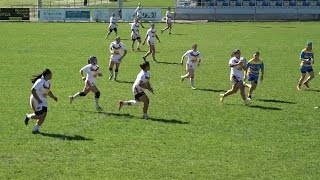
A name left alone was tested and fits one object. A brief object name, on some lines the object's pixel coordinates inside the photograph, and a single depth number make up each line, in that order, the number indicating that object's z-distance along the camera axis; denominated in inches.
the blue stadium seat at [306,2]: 2856.8
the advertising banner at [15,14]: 2541.8
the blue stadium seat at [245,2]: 2859.3
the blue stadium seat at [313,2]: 2844.5
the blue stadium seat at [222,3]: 2856.8
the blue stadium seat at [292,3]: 2856.8
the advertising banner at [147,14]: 2534.4
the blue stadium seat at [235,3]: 2854.3
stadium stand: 2851.9
